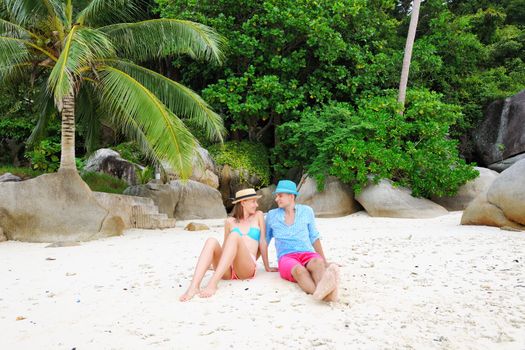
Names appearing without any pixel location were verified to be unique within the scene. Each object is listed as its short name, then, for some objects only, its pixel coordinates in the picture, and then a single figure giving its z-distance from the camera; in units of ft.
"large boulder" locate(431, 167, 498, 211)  38.09
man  13.16
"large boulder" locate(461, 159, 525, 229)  24.40
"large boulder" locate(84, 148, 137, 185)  44.39
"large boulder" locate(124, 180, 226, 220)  37.45
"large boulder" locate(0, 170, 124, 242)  26.78
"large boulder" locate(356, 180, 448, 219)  35.60
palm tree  25.90
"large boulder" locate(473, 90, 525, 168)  47.29
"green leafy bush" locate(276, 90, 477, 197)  37.24
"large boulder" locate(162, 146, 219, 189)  40.81
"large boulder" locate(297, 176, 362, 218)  38.65
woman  13.33
